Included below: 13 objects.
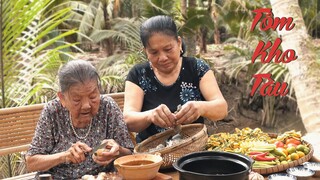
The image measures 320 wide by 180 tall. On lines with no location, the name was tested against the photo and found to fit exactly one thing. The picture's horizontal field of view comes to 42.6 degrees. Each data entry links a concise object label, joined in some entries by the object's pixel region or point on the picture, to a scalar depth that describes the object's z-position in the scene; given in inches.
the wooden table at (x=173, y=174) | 80.8
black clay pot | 66.8
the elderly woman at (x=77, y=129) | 86.9
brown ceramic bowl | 72.3
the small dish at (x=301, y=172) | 77.3
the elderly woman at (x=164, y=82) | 103.6
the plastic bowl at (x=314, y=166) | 79.7
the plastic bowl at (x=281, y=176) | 76.7
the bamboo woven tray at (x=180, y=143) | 82.4
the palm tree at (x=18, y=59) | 155.7
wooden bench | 128.0
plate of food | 82.4
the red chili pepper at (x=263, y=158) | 83.7
